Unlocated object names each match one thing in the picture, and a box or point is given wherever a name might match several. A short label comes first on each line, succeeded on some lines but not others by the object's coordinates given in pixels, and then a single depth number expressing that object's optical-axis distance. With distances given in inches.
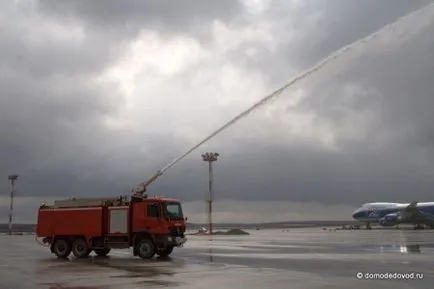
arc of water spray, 1400.1
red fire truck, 1226.6
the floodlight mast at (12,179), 4677.7
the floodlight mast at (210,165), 3221.0
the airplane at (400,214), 4207.7
